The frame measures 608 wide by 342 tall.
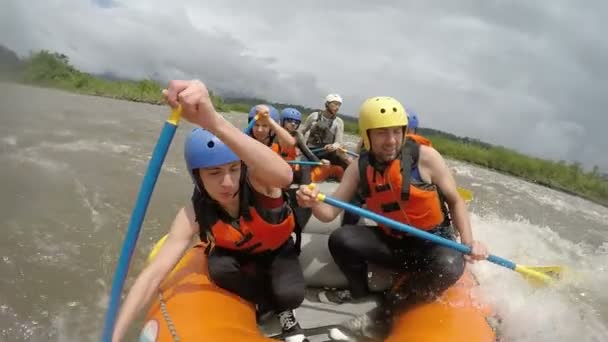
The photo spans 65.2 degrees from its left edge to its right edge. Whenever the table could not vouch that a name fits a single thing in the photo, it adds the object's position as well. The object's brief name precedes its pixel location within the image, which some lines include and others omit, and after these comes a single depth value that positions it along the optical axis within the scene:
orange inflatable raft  2.20
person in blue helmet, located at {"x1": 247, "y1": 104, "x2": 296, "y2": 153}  3.97
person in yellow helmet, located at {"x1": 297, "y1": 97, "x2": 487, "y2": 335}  2.92
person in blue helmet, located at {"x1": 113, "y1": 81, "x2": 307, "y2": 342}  2.25
